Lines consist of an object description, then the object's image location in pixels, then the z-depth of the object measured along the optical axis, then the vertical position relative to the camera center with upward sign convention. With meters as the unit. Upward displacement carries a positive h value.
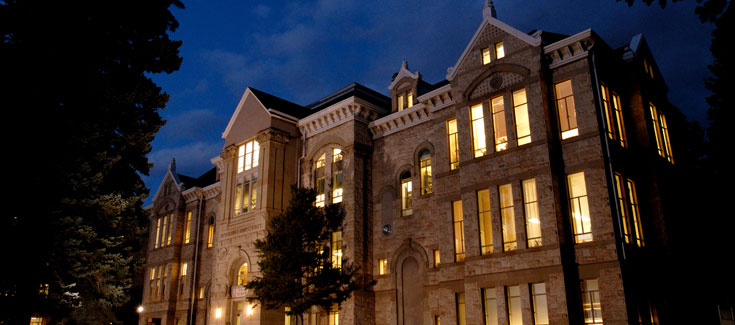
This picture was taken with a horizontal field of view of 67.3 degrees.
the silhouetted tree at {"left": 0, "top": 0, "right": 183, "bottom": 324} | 14.13 +5.19
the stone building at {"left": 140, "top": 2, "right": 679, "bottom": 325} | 19.34 +6.08
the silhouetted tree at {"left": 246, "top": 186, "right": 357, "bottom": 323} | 24.72 +2.78
